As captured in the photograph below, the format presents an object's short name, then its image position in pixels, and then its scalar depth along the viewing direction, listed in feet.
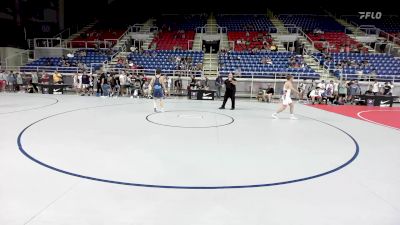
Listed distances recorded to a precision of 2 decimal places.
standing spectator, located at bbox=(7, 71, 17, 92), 58.54
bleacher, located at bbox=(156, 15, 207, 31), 97.92
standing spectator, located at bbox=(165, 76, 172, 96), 56.90
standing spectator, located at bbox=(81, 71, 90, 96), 56.18
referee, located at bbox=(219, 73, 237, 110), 39.65
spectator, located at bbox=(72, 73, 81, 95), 57.26
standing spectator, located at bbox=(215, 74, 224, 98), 56.02
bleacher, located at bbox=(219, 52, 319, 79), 61.21
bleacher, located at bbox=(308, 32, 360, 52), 79.20
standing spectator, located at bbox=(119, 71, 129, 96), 55.72
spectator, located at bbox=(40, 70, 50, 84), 59.41
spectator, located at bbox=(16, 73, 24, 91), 59.02
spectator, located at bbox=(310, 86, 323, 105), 51.60
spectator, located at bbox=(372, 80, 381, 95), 54.75
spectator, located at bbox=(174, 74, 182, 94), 59.48
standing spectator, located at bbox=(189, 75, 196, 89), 55.83
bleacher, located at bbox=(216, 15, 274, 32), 94.58
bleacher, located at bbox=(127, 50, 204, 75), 67.87
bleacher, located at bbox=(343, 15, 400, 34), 92.86
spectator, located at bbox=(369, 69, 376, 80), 58.62
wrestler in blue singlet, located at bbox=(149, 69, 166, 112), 35.83
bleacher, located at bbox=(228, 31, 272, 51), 80.64
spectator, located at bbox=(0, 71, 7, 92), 59.26
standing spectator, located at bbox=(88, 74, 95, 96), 57.53
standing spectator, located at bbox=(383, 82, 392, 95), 54.39
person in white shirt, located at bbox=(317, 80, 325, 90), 53.05
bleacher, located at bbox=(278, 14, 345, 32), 94.32
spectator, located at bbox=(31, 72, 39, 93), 57.95
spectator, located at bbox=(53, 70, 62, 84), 58.37
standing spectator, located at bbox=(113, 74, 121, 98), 55.07
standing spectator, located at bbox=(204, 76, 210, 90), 57.57
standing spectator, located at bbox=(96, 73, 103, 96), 54.21
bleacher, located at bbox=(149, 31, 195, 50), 84.23
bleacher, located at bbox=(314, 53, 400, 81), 61.57
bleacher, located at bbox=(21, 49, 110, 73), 67.05
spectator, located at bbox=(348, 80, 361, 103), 53.36
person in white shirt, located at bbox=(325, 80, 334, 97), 52.26
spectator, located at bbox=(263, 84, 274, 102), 52.75
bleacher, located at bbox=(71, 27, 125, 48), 87.10
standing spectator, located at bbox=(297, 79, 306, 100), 56.13
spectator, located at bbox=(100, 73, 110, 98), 52.75
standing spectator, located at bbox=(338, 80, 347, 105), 51.98
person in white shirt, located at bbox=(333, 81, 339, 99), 52.73
